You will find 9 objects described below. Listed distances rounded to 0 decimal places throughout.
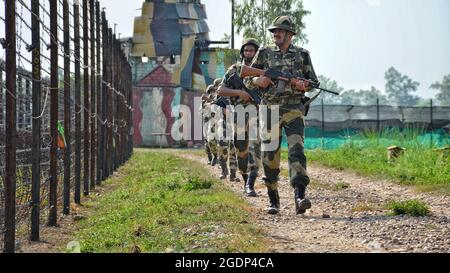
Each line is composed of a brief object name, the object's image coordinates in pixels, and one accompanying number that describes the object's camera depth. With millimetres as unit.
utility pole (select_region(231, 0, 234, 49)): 45594
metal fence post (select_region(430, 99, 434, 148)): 36028
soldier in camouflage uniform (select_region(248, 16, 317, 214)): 10164
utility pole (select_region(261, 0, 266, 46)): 41225
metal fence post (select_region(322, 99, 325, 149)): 39156
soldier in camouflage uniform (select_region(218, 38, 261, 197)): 12953
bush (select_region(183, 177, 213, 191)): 13391
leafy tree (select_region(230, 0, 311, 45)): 43188
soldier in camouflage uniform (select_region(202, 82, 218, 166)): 18353
